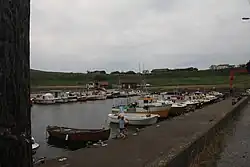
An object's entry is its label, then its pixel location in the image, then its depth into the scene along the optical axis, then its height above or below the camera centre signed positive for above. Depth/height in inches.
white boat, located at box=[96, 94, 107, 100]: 2946.1 -137.4
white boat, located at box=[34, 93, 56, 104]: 2486.5 -133.0
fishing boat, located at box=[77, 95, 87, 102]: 2728.8 -138.0
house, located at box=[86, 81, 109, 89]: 4181.1 -38.3
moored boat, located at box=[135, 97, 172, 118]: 1175.9 -96.5
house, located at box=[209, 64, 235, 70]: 5388.8 +261.0
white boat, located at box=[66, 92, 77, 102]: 2645.7 -126.3
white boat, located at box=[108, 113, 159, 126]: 1006.2 -118.3
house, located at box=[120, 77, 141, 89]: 4188.7 -12.7
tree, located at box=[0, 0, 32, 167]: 47.4 -0.2
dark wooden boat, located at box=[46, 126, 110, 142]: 735.7 -124.5
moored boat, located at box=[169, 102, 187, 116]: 1302.9 -112.7
